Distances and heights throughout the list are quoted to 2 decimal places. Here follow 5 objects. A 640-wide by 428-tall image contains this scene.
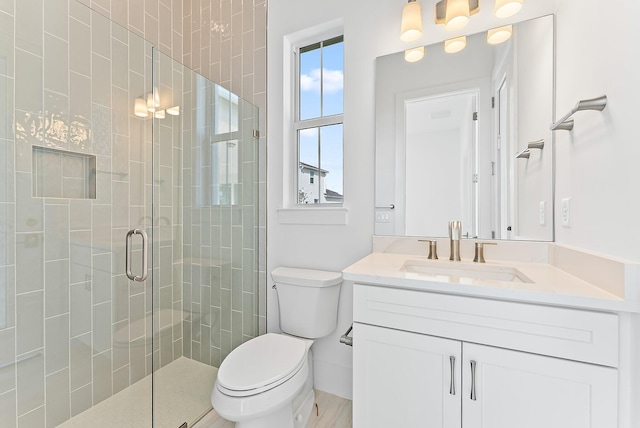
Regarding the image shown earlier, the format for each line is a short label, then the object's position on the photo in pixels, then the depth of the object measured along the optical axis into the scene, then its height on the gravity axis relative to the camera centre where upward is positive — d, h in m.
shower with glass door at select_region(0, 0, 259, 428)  1.23 -0.09
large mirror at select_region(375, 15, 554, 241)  1.30 +0.38
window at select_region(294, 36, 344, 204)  1.81 +0.60
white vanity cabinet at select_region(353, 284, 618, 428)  0.80 -0.49
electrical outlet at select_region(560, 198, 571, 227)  1.11 +0.00
